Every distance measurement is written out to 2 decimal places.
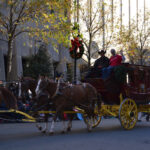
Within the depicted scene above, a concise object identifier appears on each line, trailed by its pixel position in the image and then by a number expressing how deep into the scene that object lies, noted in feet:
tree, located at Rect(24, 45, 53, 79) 99.30
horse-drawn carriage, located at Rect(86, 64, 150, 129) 41.55
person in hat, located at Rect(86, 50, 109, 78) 45.29
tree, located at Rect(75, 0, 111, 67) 88.53
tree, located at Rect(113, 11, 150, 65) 115.55
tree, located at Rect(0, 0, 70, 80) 62.59
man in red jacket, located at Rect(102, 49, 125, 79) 42.34
